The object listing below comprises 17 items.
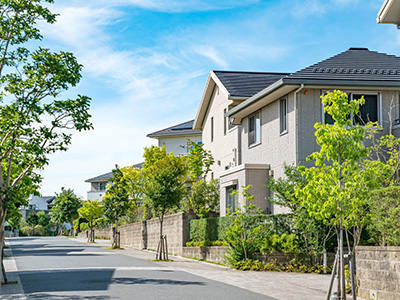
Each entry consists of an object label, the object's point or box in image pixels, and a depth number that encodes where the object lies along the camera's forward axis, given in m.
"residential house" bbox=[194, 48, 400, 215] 22.25
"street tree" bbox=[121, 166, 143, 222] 50.13
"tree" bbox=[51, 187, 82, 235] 94.44
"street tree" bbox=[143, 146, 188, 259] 27.86
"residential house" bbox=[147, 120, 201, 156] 53.44
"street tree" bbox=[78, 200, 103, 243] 63.57
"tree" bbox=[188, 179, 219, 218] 31.48
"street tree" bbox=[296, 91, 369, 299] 10.91
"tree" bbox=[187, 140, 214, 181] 35.69
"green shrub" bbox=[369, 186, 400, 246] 12.14
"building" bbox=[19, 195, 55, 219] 143.41
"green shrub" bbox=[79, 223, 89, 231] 76.78
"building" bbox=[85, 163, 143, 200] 85.19
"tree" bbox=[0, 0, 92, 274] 14.12
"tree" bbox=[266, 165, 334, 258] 18.81
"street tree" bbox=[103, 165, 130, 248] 43.41
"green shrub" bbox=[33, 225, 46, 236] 102.06
